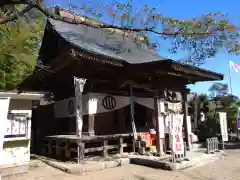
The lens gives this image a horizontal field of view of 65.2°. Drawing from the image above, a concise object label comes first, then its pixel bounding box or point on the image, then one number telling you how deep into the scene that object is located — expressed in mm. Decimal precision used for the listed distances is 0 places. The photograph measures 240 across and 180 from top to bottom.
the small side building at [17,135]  5033
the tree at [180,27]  4275
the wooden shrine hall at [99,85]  6685
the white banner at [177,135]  6172
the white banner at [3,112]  3888
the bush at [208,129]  11902
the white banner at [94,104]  6886
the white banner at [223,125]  8037
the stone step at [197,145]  9002
